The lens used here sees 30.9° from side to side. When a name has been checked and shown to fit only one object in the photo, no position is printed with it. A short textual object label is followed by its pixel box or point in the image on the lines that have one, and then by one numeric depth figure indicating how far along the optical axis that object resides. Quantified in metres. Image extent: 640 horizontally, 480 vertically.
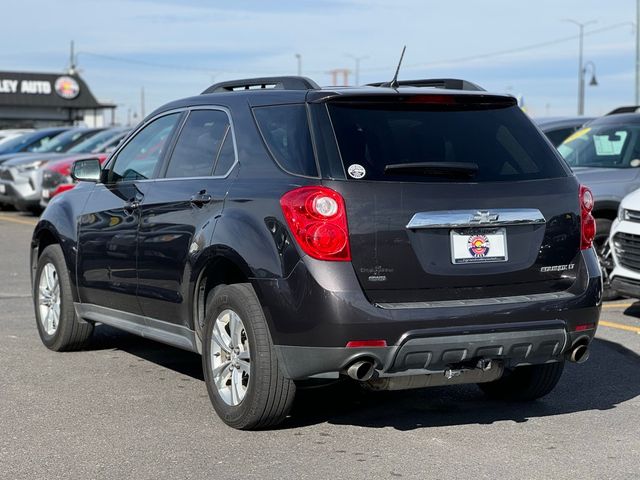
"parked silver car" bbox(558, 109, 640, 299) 11.06
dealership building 71.25
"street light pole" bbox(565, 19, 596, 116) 61.02
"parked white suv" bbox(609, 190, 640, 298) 9.45
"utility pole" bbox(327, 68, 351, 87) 100.62
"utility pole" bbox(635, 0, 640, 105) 42.31
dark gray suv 5.40
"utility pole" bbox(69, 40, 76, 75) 90.11
